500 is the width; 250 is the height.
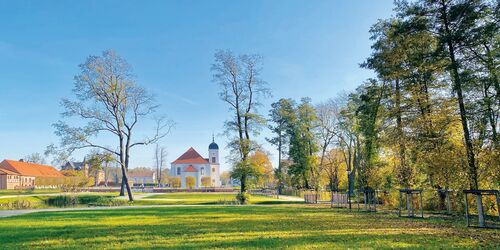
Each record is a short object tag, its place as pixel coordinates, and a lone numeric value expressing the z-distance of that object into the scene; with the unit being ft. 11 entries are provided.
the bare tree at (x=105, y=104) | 90.38
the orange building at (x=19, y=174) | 194.49
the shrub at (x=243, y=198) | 83.72
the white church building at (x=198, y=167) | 236.43
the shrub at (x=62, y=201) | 88.77
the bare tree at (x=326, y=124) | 125.90
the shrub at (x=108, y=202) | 84.33
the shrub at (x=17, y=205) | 74.68
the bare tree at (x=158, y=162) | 242.74
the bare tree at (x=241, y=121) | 84.79
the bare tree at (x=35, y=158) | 285.15
